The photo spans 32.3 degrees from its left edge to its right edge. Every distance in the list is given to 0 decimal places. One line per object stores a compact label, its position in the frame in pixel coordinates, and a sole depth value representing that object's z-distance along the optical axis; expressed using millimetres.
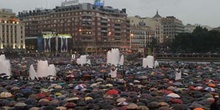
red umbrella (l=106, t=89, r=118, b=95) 24684
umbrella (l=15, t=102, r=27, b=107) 20769
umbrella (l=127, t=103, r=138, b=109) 19688
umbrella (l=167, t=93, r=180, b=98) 23312
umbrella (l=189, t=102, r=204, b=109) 19547
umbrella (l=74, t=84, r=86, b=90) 27916
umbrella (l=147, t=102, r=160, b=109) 20469
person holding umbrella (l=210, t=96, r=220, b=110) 18925
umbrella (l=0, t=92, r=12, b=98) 24334
